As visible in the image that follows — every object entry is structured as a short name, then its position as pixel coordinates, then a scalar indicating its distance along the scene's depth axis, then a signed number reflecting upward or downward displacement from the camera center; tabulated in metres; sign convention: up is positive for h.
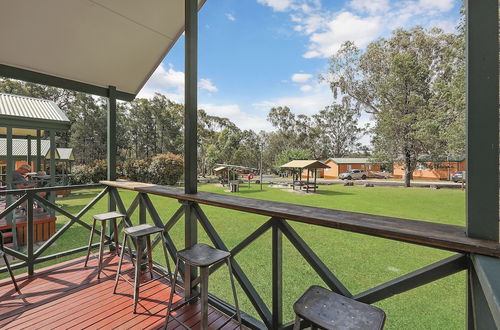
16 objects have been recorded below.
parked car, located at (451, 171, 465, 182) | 17.80 -1.18
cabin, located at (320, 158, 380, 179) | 26.62 -0.26
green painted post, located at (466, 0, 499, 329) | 0.86 +0.14
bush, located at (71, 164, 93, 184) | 14.20 -0.70
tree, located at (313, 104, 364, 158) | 32.22 +4.76
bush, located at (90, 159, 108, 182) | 14.40 -0.39
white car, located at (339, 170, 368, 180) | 23.41 -1.29
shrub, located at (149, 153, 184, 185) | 15.11 -0.36
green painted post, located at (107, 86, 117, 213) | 3.18 +0.37
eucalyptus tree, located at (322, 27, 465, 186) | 14.93 +5.48
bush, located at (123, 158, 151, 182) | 15.27 -0.42
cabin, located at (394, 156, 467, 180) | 17.91 -0.75
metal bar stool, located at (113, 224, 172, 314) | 1.95 -0.76
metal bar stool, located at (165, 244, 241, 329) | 1.44 -0.66
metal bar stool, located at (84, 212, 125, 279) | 2.46 -0.68
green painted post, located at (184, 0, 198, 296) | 2.01 +0.40
